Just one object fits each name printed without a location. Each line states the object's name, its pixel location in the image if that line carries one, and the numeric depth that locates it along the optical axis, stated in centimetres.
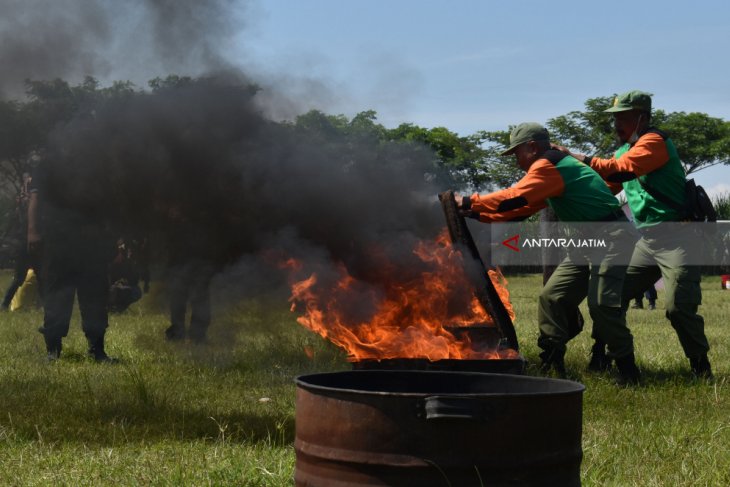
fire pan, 492
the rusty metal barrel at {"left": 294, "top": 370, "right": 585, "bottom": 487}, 264
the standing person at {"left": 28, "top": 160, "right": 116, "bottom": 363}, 744
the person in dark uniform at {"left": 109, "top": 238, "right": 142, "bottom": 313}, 776
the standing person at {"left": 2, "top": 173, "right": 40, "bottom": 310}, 935
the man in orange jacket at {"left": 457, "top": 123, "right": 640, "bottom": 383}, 603
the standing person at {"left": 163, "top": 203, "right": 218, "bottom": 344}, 670
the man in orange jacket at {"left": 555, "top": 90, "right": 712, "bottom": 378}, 672
